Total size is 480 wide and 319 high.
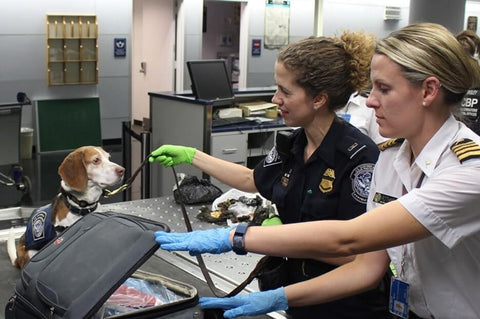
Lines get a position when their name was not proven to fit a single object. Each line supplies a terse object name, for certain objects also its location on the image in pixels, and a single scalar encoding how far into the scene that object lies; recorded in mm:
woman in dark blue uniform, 1738
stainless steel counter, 2279
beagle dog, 2307
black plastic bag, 3334
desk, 5320
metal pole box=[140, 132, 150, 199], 5734
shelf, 8922
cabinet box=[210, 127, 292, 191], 5359
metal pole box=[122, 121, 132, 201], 5961
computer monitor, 5409
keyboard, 5434
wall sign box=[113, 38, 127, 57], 9469
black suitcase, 1330
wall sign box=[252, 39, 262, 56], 10969
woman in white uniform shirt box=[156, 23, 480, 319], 1292
